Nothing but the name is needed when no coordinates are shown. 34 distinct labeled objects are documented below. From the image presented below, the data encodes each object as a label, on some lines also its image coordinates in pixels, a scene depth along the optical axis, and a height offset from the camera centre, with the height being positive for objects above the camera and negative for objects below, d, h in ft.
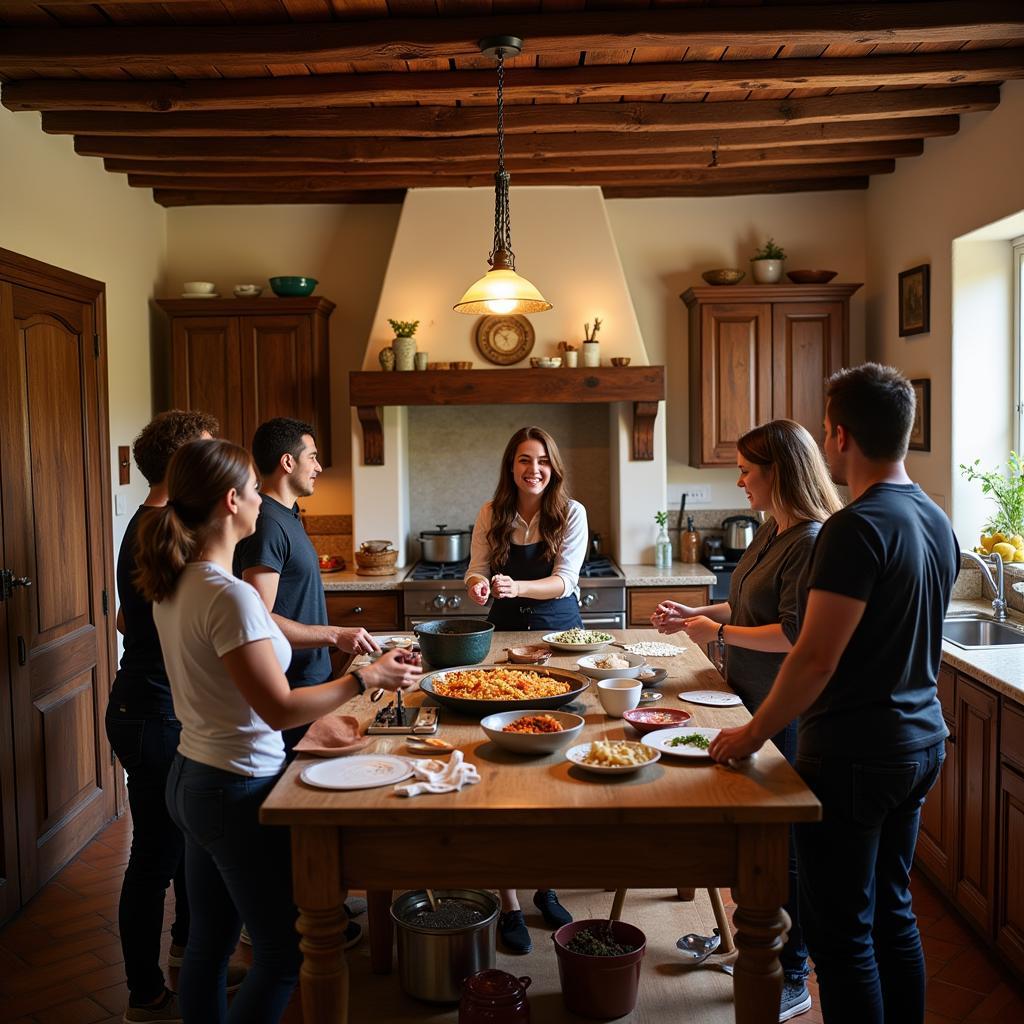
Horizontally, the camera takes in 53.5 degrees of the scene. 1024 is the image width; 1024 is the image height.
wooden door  12.30 -1.17
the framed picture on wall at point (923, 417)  15.94 +0.71
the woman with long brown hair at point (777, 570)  8.98 -0.96
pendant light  11.27 +2.12
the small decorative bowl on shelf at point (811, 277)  18.04 +3.34
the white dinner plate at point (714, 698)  8.60 -1.99
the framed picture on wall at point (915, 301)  16.05 +2.62
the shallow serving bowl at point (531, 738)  7.28 -1.95
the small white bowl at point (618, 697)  8.14 -1.85
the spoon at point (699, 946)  10.34 -4.94
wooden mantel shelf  17.46 +1.41
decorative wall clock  18.10 +2.30
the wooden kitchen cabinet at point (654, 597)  17.22 -2.21
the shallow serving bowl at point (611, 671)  9.29 -1.87
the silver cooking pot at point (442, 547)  18.58 -1.42
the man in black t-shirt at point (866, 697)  6.84 -1.62
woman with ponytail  6.70 -1.52
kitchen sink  12.90 -2.19
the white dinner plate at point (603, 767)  6.86 -2.03
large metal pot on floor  9.40 -4.54
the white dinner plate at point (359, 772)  6.89 -2.10
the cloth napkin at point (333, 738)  7.56 -2.04
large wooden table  6.49 -2.47
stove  16.99 -2.20
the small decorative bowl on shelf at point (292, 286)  18.11 +3.33
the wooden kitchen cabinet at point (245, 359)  17.97 +2.00
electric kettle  18.63 -1.21
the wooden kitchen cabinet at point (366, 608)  17.28 -2.35
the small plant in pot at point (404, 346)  17.60 +2.16
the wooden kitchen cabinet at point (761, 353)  17.98 +1.99
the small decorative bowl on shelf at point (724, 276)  18.11 +3.38
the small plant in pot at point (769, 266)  18.24 +3.58
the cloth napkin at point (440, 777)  6.75 -2.10
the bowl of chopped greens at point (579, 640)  10.57 -1.83
